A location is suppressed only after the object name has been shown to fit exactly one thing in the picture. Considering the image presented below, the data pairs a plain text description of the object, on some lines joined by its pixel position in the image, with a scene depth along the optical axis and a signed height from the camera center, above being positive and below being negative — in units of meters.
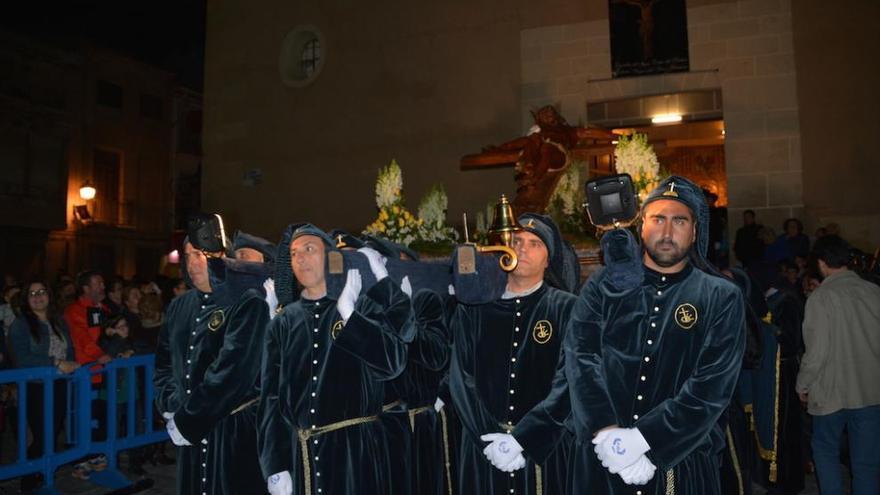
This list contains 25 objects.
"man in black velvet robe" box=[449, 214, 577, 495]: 3.58 -0.47
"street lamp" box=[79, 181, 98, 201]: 23.33 +3.18
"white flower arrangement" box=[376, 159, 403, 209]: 8.37 +1.14
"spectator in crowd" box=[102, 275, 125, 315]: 9.16 -0.06
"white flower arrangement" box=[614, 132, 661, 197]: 7.10 +1.19
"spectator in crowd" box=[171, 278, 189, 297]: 9.50 +0.05
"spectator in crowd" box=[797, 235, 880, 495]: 4.98 -0.59
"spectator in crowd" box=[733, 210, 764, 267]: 11.25 +0.59
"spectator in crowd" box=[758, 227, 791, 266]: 10.67 +0.52
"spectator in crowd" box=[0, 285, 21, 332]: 8.78 -0.20
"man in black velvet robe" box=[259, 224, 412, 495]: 3.80 -0.46
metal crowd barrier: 6.09 -1.13
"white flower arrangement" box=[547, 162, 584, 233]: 8.34 +0.97
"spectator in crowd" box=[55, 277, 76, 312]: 9.68 +0.03
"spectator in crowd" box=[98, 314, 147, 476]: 7.20 -0.54
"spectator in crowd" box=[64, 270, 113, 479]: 6.95 -0.37
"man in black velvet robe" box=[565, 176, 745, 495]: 3.04 -0.33
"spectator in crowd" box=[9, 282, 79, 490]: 6.48 -0.48
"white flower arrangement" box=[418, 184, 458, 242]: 8.26 +0.76
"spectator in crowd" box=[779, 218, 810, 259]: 10.52 +0.63
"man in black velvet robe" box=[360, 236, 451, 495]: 4.11 -0.68
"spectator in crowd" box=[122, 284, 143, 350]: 7.88 -0.18
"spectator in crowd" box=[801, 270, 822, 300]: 5.86 +0.01
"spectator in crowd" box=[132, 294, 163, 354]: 7.86 -0.33
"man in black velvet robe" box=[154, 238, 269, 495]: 4.21 -0.51
